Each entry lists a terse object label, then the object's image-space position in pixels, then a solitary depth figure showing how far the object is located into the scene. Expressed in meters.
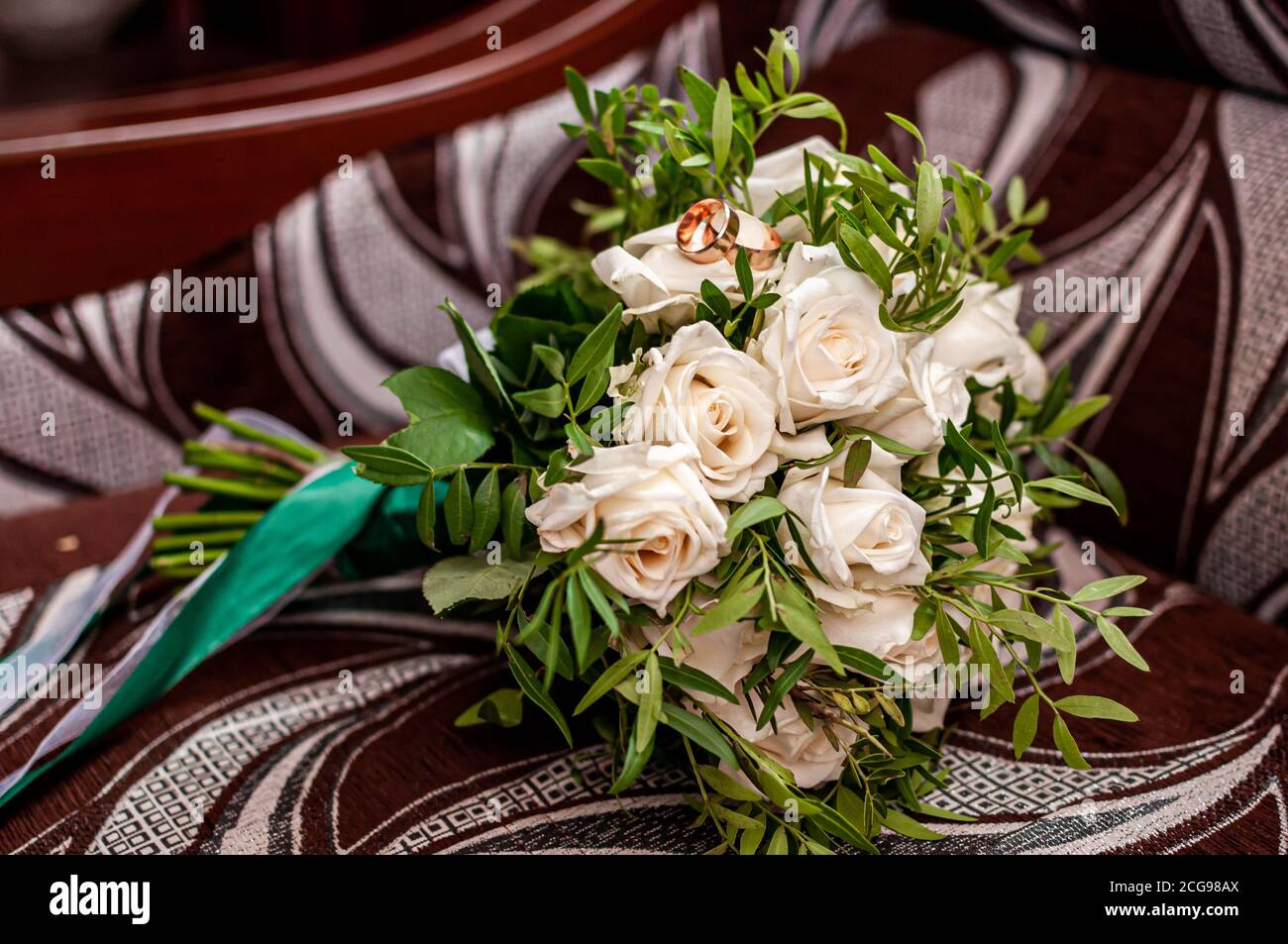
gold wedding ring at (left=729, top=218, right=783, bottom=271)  0.49
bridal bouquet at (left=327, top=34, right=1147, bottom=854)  0.44
